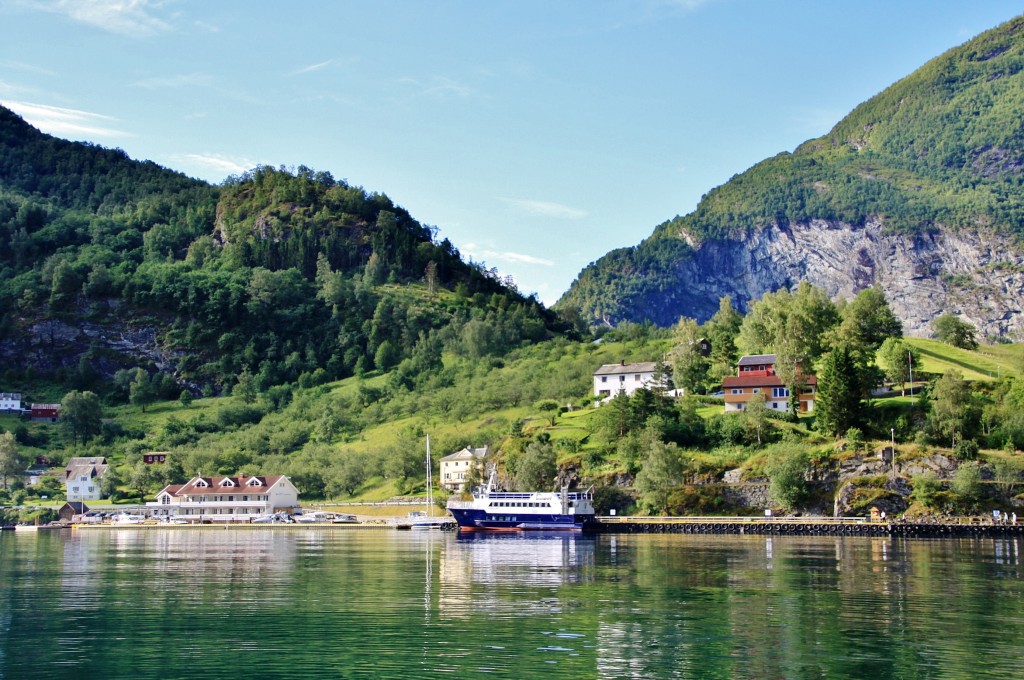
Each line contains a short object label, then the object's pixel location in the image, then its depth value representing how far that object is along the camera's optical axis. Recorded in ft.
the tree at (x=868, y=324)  426.92
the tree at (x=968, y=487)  334.24
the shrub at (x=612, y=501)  393.91
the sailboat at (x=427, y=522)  416.26
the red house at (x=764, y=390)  418.29
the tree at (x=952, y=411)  358.64
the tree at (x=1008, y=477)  336.70
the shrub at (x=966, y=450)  347.77
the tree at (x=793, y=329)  424.87
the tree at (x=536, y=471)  406.33
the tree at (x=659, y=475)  374.43
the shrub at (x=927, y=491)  339.16
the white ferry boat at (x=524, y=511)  375.66
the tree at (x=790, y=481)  354.95
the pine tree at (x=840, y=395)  376.07
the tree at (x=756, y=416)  392.06
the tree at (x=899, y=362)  416.26
